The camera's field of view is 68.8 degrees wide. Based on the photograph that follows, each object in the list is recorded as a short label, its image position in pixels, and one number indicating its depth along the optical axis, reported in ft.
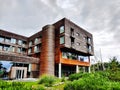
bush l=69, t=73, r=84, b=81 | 47.97
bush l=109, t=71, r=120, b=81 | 38.28
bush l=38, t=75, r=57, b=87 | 41.77
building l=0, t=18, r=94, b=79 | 69.25
